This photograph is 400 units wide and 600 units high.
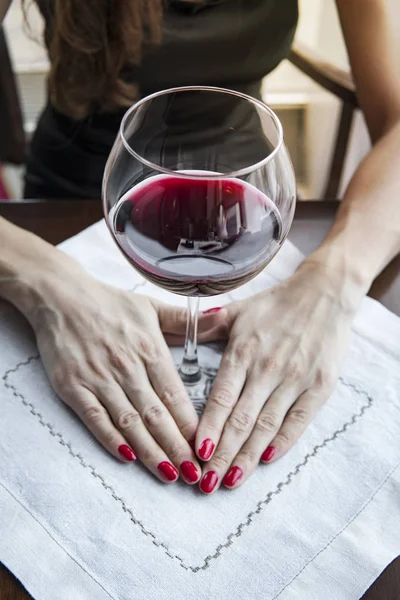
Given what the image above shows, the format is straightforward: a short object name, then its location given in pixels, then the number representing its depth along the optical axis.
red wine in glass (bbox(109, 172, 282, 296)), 0.44
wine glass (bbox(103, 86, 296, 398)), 0.44
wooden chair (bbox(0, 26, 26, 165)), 1.09
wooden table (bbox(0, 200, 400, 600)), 0.66
